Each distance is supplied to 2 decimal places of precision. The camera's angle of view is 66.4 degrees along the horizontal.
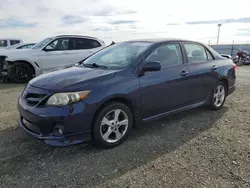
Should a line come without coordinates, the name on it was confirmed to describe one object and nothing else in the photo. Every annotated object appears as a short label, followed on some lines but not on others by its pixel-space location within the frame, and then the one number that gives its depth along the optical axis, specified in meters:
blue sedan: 2.40
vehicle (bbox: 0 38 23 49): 11.23
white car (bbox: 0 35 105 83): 6.48
